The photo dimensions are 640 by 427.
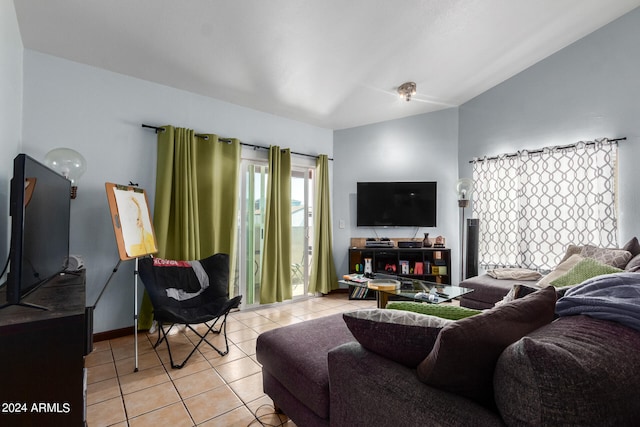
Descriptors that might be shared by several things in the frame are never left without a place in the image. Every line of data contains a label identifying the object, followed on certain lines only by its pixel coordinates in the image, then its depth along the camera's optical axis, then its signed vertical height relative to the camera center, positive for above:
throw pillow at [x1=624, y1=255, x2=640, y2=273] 2.34 -0.35
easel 2.42 -0.04
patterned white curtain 3.19 +0.24
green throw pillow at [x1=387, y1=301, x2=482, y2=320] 1.30 -0.40
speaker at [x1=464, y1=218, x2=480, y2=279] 4.00 -0.34
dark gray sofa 0.68 -0.45
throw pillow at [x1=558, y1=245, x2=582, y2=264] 3.11 -0.31
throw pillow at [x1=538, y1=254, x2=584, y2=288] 2.83 -0.46
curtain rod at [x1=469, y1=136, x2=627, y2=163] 3.08 +0.88
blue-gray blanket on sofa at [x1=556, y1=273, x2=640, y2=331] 0.96 -0.28
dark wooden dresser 1.04 -0.55
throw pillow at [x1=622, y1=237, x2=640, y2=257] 2.71 -0.22
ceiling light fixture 3.61 +1.64
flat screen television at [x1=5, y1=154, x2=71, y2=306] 1.17 -0.05
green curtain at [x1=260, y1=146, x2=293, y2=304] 3.96 -0.22
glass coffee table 2.66 -0.68
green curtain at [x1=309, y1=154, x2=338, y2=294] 4.50 -0.21
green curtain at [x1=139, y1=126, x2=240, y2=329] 3.12 +0.24
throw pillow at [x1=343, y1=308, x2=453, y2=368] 1.02 -0.40
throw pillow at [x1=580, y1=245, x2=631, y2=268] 2.60 -0.30
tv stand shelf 4.52 -0.66
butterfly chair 2.47 -0.70
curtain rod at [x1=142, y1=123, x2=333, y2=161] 3.14 +0.96
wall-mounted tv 4.60 +0.26
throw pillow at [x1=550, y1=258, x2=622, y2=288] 2.43 -0.41
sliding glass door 3.90 -0.09
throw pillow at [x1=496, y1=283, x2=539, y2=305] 1.42 -0.34
